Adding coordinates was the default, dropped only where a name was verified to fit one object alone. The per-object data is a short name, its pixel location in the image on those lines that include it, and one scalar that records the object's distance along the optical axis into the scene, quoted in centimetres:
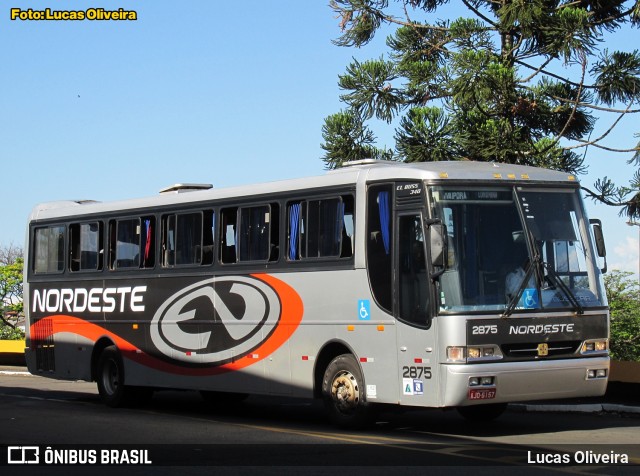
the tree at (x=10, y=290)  8350
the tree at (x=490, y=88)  2372
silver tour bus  1336
